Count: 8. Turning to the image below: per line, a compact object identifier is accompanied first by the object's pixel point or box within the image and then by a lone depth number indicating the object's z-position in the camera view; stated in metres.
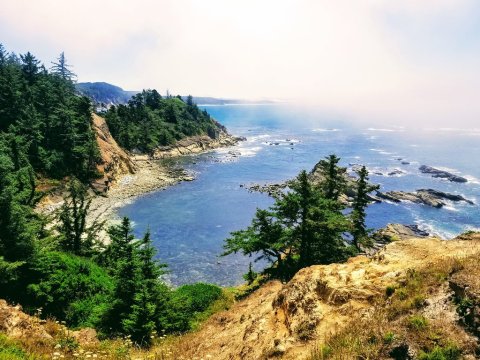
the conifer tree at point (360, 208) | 36.47
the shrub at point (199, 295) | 26.80
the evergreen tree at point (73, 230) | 31.28
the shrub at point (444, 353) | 7.84
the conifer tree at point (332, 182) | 36.59
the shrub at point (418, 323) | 8.90
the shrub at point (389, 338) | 8.80
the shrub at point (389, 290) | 11.62
